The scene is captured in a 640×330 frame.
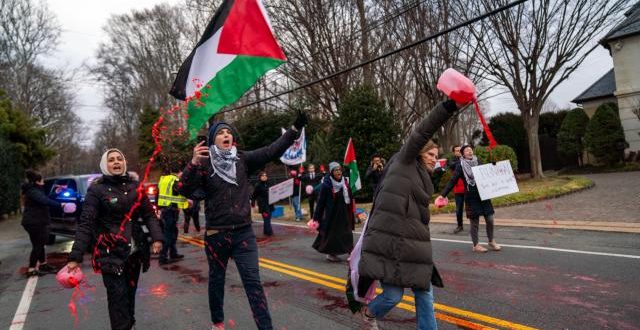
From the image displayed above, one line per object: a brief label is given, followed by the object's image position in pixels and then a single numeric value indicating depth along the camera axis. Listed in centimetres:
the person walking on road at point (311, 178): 1547
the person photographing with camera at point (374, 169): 925
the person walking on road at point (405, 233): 344
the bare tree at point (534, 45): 1603
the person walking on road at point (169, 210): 905
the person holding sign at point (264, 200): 1220
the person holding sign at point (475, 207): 780
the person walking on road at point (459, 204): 1031
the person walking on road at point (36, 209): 812
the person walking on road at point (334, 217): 787
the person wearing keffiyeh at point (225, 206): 394
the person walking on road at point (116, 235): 408
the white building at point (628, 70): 2258
